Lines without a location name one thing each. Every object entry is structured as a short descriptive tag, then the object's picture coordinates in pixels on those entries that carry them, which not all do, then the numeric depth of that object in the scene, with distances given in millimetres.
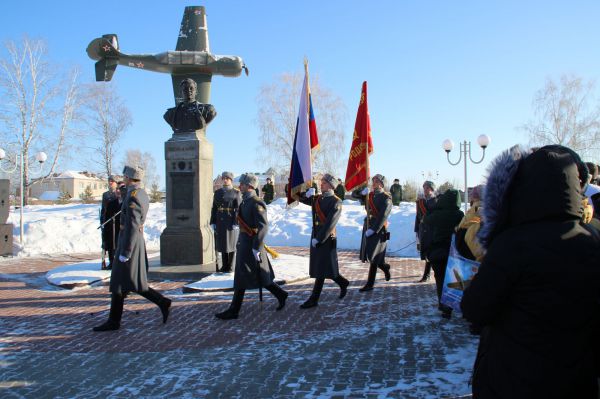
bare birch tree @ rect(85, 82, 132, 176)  35281
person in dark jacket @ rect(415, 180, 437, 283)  9315
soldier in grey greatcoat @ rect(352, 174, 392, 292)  8352
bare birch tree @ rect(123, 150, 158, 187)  63281
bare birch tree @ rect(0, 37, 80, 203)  29762
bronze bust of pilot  10805
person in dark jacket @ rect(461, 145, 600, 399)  2002
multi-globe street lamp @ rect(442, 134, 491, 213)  18906
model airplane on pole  11133
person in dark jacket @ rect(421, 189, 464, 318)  6302
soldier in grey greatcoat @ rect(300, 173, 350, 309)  7184
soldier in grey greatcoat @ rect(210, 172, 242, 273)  9820
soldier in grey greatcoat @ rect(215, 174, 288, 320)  6547
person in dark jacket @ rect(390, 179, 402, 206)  24206
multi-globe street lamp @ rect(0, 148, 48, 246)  14734
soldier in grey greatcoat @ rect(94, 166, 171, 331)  5922
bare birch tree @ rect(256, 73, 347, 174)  38081
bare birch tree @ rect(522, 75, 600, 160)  33503
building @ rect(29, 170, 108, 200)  79438
